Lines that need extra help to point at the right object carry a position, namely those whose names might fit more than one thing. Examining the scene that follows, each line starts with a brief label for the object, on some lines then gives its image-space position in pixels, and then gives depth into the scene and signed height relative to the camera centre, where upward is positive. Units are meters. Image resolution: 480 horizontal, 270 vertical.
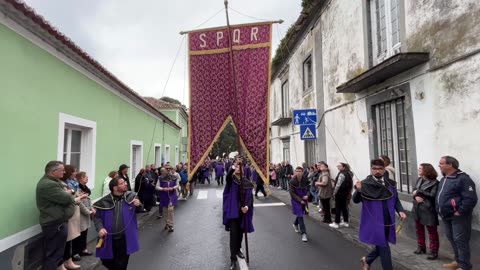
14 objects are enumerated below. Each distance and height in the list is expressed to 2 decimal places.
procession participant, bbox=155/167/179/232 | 7.32 -0.93
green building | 3.82 +0.69
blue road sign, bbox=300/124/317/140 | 8.56 +0.66
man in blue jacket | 4.05 -0.76
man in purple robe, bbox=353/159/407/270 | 4.02 -0.83
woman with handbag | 4.83 -0.89
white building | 4.61 +1.52
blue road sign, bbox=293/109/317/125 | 8.86 +1.15
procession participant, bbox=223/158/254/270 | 4.68 -0.86
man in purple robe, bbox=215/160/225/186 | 19.33 -1.08
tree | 51.81 +1.95
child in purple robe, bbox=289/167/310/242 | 6.40 -0.91
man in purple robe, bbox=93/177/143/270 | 3.61 -0.90
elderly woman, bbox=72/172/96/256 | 5.10 -1.09
